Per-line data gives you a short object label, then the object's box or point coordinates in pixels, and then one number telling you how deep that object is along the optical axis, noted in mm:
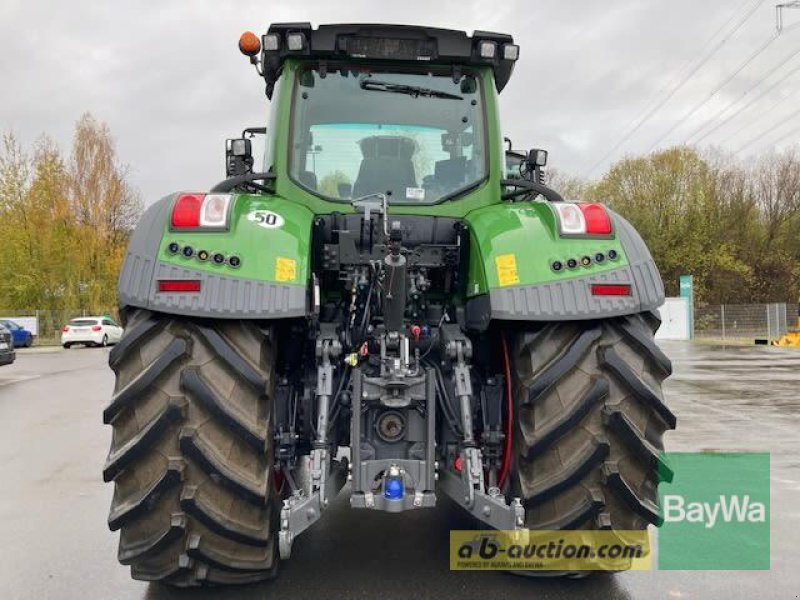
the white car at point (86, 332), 30562
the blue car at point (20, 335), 30578
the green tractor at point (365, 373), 2975
